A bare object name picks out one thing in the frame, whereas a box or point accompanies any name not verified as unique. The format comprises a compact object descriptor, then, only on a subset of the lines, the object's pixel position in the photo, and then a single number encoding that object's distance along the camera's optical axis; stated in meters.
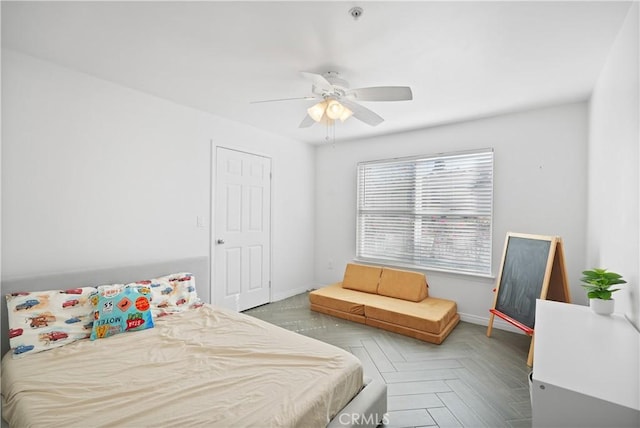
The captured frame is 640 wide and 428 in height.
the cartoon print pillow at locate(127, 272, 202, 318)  2.52
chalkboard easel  2.59
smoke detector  1.64
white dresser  0.94
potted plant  1.66
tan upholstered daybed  3.08
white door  3.59
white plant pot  1.65
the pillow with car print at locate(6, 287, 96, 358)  1.88
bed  1.29
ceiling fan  2.11
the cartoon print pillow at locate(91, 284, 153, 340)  2.10
